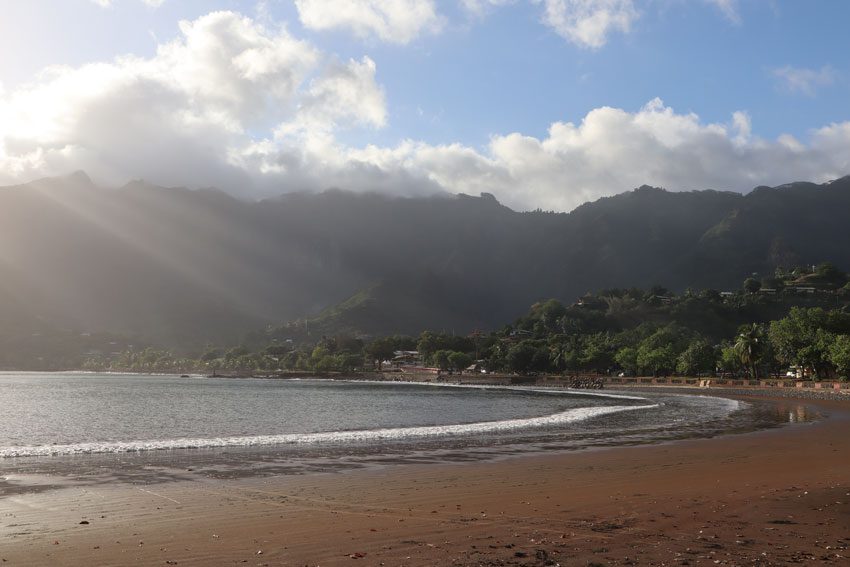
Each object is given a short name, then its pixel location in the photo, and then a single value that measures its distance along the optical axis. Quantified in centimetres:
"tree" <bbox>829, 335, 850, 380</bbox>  7588
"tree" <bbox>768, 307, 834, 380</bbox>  8588
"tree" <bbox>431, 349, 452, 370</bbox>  19888
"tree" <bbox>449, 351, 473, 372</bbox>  19550
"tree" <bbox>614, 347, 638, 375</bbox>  13762
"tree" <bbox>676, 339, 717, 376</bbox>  11650
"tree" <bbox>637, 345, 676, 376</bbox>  12475
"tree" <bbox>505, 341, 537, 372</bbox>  17250
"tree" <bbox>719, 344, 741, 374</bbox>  11144
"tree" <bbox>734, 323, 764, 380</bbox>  10400
